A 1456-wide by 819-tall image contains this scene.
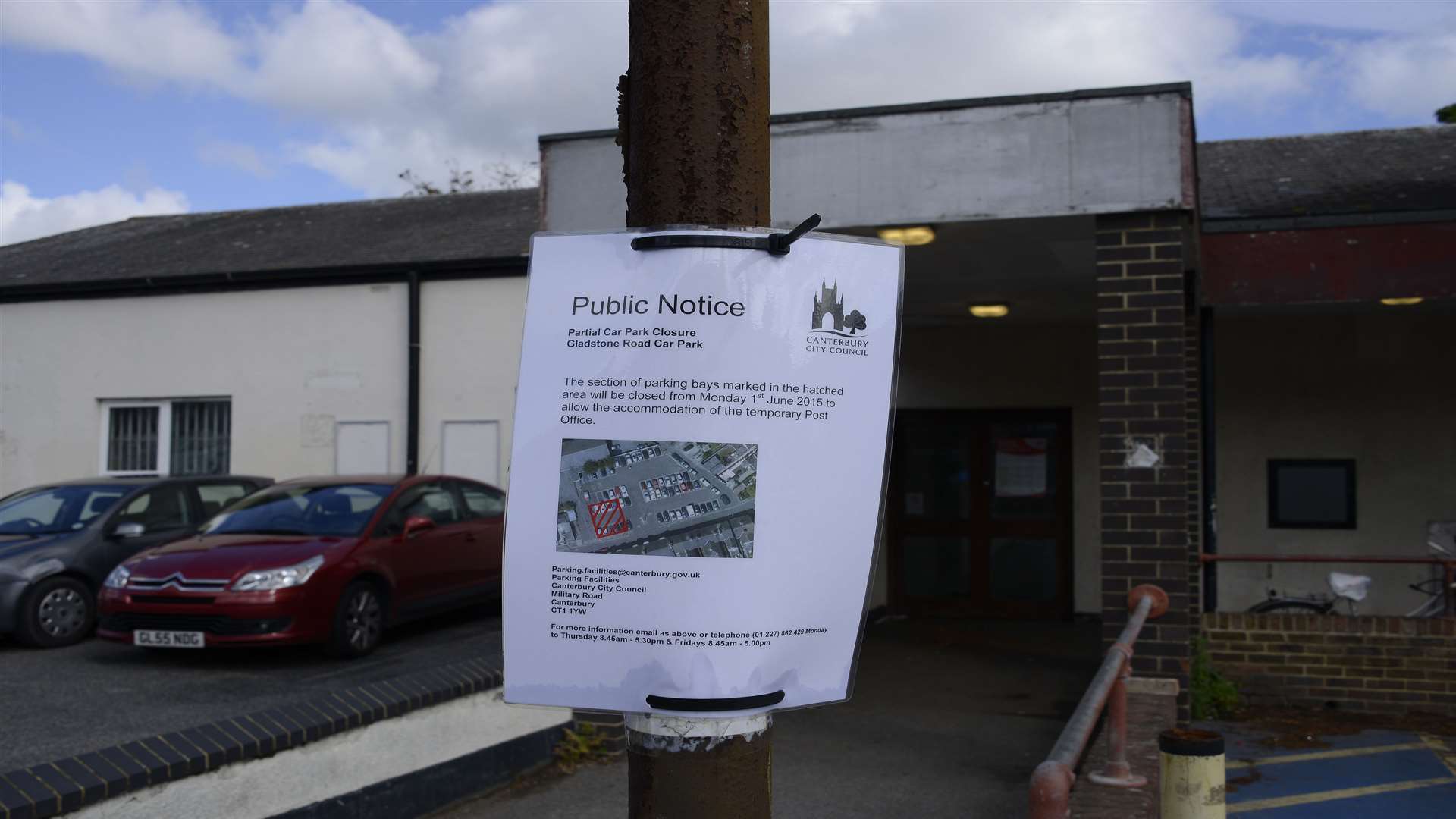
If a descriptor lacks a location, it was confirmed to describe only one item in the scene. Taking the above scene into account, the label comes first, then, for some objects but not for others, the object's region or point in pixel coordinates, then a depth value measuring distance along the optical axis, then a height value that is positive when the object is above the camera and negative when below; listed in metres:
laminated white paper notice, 2.27 -0.02
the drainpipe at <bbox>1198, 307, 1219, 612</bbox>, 9.25 -0.02
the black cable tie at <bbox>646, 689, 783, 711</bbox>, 2.25 -0.43
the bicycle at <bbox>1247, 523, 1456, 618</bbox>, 9.73 -1.11
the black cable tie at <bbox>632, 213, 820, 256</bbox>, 2.34 +0.41
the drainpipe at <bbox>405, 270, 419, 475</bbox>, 14.60 +0.50
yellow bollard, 3.32 -0.84
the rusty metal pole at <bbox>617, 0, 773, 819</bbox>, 2.29 +0.58
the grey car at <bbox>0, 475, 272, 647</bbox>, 10.28 -0.64
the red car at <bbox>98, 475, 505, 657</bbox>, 9.06 -0.83
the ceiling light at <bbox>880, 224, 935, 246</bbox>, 7.64 +1.41
